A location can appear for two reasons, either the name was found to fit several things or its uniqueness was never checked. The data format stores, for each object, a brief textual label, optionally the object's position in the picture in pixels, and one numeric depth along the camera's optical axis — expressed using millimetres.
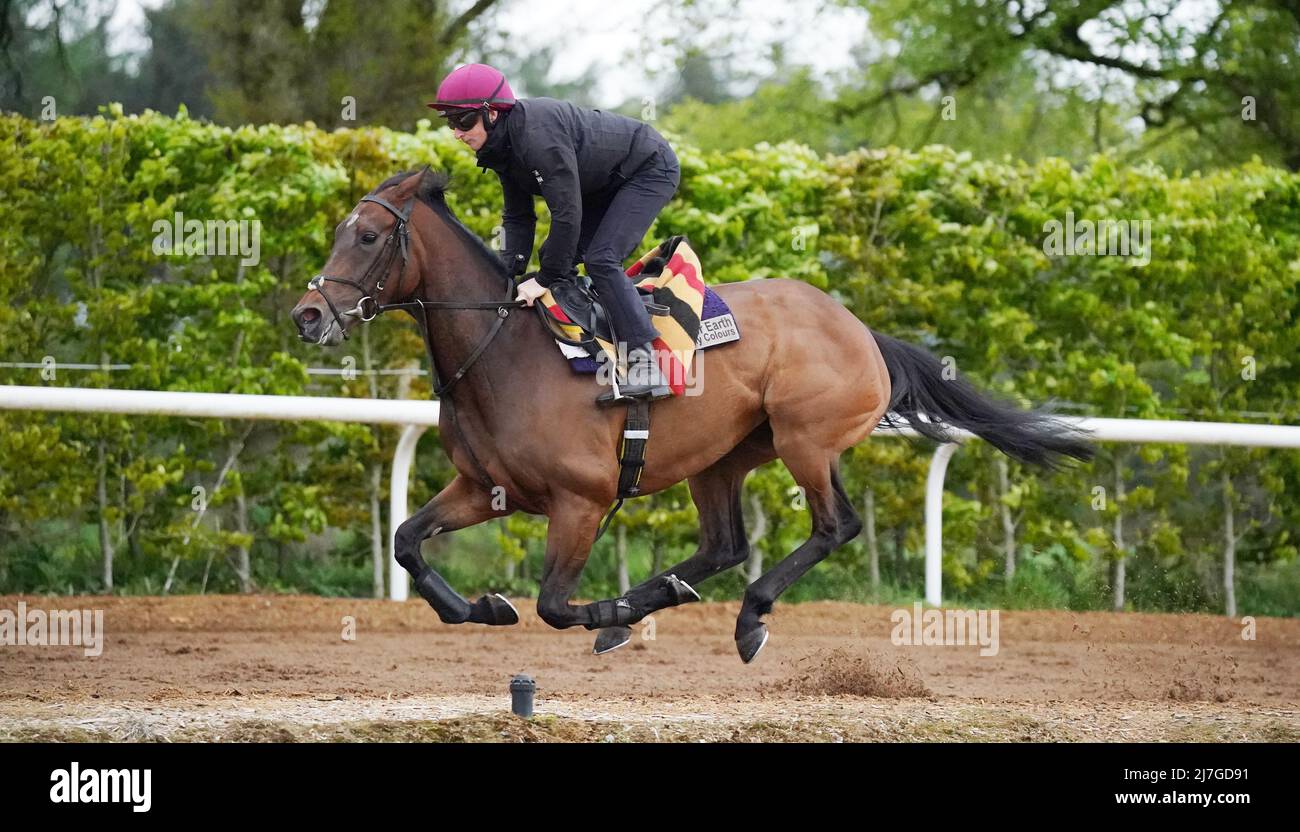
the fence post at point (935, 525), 17797
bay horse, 11242
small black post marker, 10797
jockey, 11023
